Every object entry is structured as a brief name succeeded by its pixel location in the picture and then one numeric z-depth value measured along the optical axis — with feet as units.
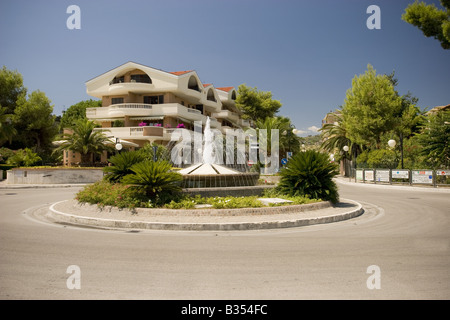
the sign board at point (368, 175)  97.19
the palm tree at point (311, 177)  40.40
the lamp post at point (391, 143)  96.53
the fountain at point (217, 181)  39.81
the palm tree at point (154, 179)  34.19
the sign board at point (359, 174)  103.53
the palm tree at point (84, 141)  98.32
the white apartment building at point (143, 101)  130.31
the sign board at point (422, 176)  76.59
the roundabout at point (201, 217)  27.86
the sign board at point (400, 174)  83.89
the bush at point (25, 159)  103.50
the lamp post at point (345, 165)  154.49
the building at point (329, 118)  299.50
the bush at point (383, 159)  104.22
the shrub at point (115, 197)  33.60
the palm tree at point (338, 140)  140.15
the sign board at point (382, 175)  91.13
